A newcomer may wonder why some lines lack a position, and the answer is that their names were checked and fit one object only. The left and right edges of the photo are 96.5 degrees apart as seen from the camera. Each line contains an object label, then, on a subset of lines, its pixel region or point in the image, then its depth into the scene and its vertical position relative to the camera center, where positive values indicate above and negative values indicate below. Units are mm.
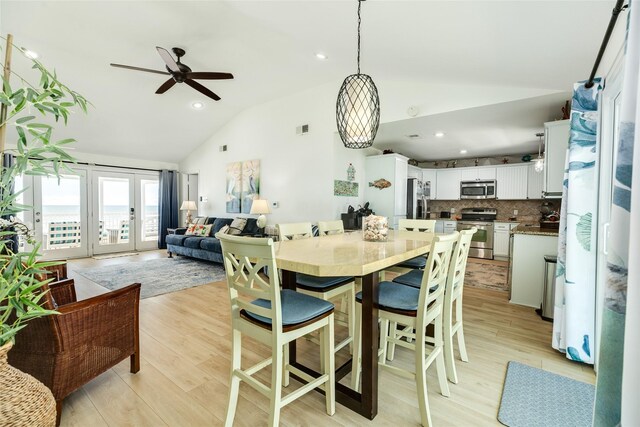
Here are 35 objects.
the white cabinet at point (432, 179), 7112 +738
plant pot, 819 -592
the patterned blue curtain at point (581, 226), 2115 -118
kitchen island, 3211 -608
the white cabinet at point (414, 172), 6158 +814
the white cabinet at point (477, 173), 6410 +823
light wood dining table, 1377 -300
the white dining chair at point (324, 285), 2035 -574
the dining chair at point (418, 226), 2915 -198
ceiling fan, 3417 +1682
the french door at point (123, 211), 6582 -168
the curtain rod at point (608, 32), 1354 +972
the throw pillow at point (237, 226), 5629 -410
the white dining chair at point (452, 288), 1800 -559
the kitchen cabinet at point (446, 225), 6729 -399
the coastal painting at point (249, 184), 6105 +476
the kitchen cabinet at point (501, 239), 5996 -631
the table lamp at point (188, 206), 7230 -24
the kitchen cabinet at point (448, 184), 6887 +606
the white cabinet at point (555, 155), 2939 +573
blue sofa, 5406 -754
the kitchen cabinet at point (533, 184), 5840 +538
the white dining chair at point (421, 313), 1536 -607
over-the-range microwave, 6395 +455
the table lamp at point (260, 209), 5516 -55
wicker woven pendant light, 2162 +743
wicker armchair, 1534 -810
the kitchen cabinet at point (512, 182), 6031 +595
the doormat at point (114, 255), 6379 -1179
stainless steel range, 6242 -413
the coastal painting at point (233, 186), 6496 +451
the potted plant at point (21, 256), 771 -152
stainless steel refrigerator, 5902 +229
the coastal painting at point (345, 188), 4840 +336
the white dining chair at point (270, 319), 1326 -579
